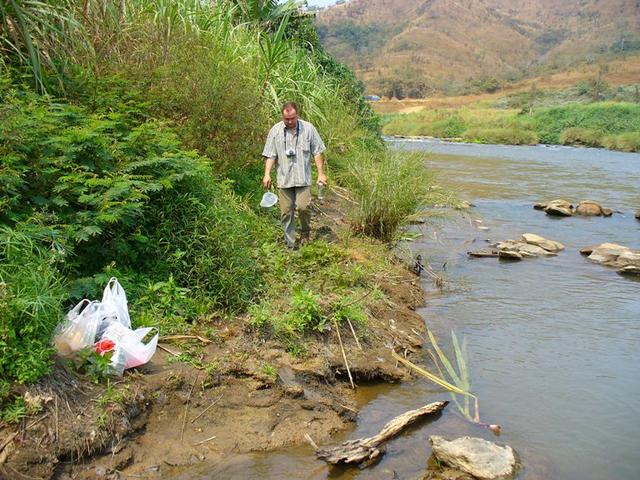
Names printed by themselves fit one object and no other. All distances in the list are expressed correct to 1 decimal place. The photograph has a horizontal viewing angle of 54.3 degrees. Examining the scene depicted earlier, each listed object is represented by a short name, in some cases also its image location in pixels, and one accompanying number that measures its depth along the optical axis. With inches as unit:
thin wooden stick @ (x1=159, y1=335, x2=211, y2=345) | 176.3
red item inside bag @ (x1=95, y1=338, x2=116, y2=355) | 151.1
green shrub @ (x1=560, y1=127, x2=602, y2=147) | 1529.3
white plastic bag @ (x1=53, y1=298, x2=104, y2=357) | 148.3
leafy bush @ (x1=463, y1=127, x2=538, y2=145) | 1614.2
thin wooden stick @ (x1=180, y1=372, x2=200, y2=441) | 152.5
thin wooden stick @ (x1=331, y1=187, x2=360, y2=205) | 349.2
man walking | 269.3
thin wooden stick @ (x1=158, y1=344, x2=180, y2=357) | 170.4
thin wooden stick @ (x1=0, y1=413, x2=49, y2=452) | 125.9
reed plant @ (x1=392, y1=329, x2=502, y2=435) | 185.3
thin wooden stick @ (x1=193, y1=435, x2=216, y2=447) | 150.6
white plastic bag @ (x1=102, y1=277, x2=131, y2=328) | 158.9
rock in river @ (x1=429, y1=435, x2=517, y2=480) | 150.6
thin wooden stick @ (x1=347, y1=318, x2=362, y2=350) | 205.2
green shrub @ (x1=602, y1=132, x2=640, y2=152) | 1389.0
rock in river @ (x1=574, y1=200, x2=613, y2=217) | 554.9
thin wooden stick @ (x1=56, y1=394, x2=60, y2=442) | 132.7
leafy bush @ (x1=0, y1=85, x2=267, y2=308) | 169.2
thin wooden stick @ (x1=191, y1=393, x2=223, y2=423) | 157.9
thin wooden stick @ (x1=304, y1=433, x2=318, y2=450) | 156.6
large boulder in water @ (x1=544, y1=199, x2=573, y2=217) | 551.5
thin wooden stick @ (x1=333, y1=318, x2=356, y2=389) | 192.2
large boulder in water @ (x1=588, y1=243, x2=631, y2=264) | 390.0
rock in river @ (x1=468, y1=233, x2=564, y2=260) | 386.3
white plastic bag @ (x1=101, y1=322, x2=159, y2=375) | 152.3
